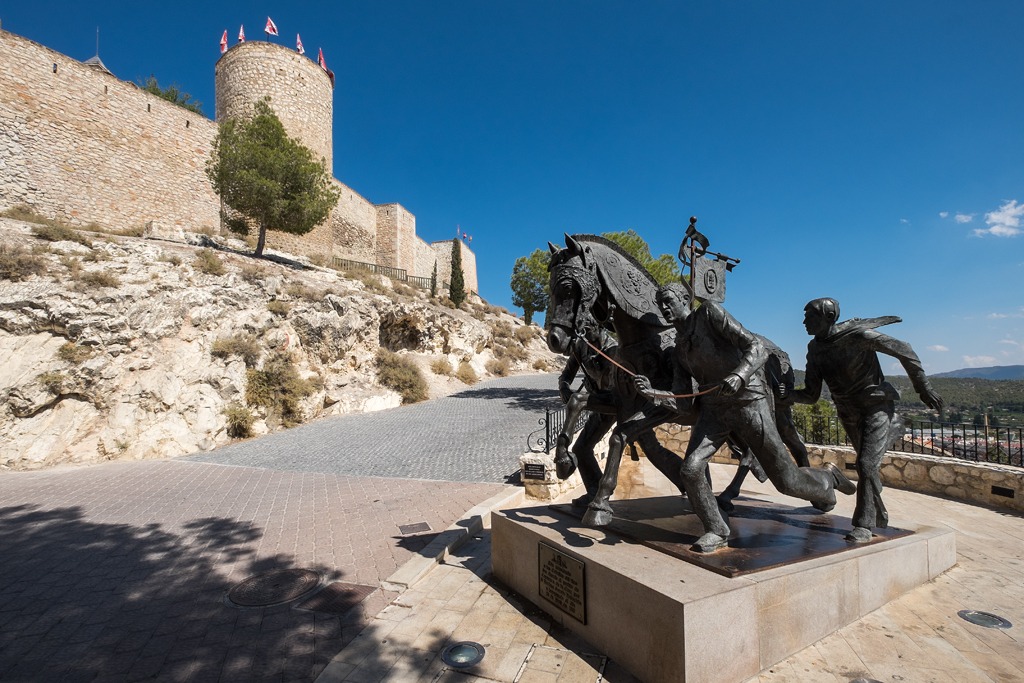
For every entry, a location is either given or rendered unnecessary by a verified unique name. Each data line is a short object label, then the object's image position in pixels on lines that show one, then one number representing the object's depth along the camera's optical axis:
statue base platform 2.42
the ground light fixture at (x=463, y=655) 2.78
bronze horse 3.46
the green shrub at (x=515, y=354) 27.93
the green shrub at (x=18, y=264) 10.69
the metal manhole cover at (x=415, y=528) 5.31
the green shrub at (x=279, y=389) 12.64
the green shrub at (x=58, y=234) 12.66
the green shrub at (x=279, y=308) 14.35
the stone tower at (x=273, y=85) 25.44
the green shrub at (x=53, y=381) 9.62
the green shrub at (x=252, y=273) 14.93
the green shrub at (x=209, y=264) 14.13
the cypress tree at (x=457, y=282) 28.02
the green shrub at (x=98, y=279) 11.30
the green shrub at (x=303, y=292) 15.52
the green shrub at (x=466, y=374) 21.62
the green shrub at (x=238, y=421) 11.64
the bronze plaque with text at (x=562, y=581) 3.03
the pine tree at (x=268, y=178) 18.84
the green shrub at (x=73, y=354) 10.09
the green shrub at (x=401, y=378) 17.30
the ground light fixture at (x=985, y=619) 2.96
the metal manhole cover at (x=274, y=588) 3.75
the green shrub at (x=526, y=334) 30.97
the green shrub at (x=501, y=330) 28.88
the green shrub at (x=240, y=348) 12.27
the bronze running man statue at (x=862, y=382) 3.39
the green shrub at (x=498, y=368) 25.31
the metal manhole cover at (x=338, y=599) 3.61
